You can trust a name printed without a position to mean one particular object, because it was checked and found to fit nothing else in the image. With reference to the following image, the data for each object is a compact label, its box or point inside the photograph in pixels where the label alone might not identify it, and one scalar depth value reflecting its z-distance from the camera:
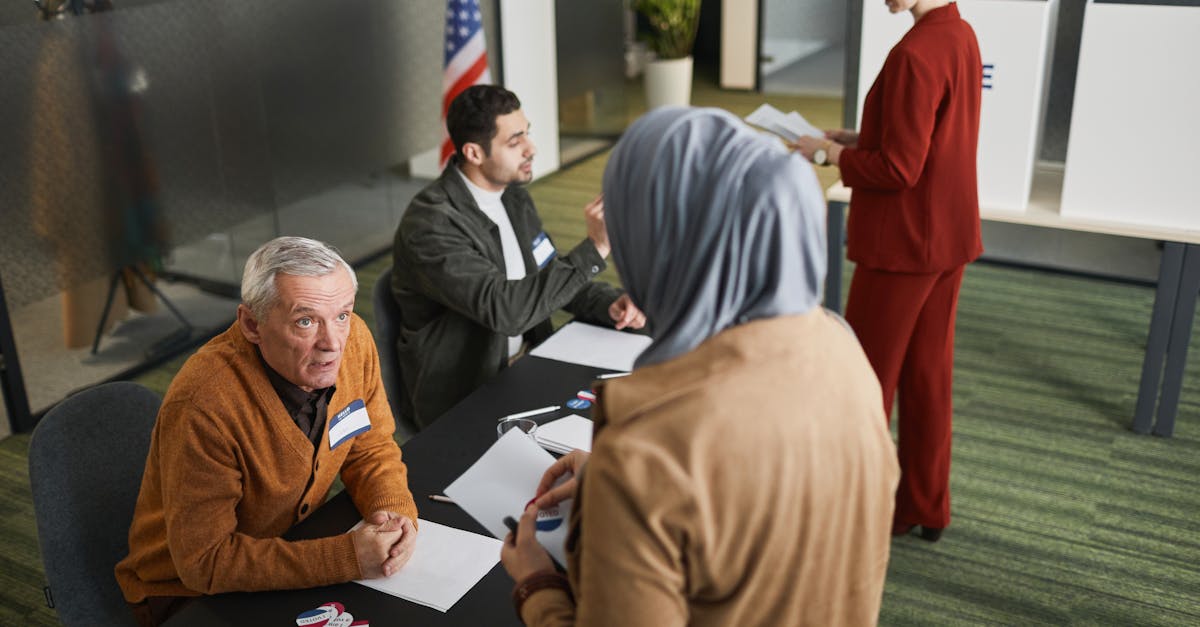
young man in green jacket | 2.61
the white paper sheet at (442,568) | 1.73
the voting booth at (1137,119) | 3.28
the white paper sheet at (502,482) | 1.77
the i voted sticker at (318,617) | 1.67
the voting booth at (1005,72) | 3.47
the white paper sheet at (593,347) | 2.60
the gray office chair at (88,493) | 1.94
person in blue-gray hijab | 1.01
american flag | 5.10
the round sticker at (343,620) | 1.66
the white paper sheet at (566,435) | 2.17
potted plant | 7.72
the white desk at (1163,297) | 3.45
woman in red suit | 2.68
